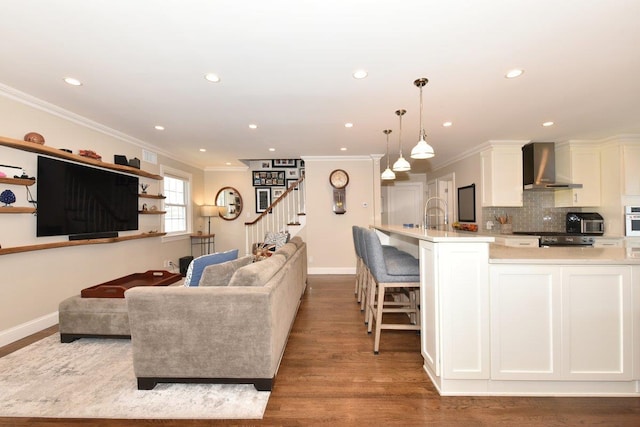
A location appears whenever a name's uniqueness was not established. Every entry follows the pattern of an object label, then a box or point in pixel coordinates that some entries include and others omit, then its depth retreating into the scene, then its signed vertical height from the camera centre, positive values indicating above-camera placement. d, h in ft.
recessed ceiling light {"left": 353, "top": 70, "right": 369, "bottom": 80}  7.38 +4.02
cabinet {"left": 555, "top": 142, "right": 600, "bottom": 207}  14.26 +2.09
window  17.13 +0.93
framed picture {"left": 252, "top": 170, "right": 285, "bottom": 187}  21.94 +2.91
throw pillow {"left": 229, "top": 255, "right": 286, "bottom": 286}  6.15 -1.48
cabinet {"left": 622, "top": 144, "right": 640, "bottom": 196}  13.11 +2.08
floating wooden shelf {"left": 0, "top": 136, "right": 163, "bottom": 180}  7.98 +2.28
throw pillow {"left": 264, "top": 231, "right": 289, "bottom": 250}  13.64 -1.38
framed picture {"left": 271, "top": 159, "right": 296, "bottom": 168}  21.39 +4.21
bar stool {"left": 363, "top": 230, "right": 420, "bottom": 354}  7.57 -1.77
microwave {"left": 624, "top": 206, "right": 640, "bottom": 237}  13.19 -0.57
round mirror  21.80 +1.12
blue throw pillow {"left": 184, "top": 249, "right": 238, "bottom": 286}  7.15 -1.43
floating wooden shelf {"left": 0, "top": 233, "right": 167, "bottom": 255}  8.00 -1.01
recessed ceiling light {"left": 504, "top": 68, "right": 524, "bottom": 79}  7.36 +3.98
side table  19.23 -2.12
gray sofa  5.86 -2.70
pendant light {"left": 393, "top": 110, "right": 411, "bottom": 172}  10.20 +1.90
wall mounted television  9.12 +0.67
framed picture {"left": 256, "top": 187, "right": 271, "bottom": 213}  21.93 +1.37
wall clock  17.43 +1.71
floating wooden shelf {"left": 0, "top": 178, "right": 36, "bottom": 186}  7.82 +1.15
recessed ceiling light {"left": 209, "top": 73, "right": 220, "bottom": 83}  7.56 +4.07
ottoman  7.98 -3.09
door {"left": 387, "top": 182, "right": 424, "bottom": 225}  24.12 +0.98
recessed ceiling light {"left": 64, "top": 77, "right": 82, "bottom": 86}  7.73 +4.11
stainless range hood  14.46 +2.55
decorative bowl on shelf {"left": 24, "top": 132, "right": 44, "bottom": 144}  8.61 +2.67
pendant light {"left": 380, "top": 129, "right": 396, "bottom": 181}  12.54 +1.87
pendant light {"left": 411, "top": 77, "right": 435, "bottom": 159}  7.91 +1.95
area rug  5.34 -4.00
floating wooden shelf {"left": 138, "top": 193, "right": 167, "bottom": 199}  13.84 +1.10
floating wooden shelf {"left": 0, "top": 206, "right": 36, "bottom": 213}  7.81 +0.27
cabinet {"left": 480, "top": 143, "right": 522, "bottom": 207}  14.60 +2.08
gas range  13.62 -1.56
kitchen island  5.60 -2.44
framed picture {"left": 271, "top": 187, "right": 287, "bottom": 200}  21.87 +1.94
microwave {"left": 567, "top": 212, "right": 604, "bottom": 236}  14.25 -0.73
